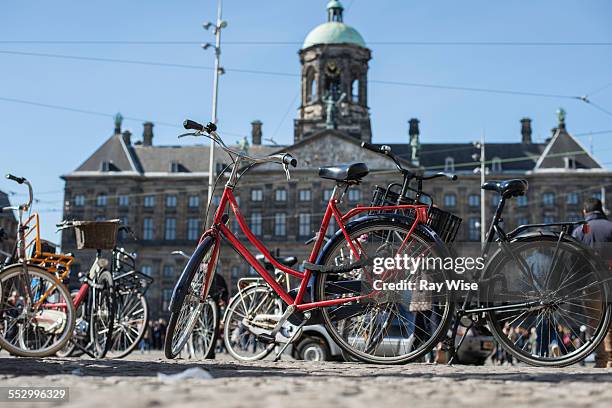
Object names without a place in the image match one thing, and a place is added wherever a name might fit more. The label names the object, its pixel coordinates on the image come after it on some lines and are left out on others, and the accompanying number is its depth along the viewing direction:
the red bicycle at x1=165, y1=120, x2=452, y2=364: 5.09
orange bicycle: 6.08
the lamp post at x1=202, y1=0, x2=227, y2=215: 28.05
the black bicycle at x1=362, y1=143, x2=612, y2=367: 5.13
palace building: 56.09
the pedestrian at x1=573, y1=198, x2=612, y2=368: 6.68
